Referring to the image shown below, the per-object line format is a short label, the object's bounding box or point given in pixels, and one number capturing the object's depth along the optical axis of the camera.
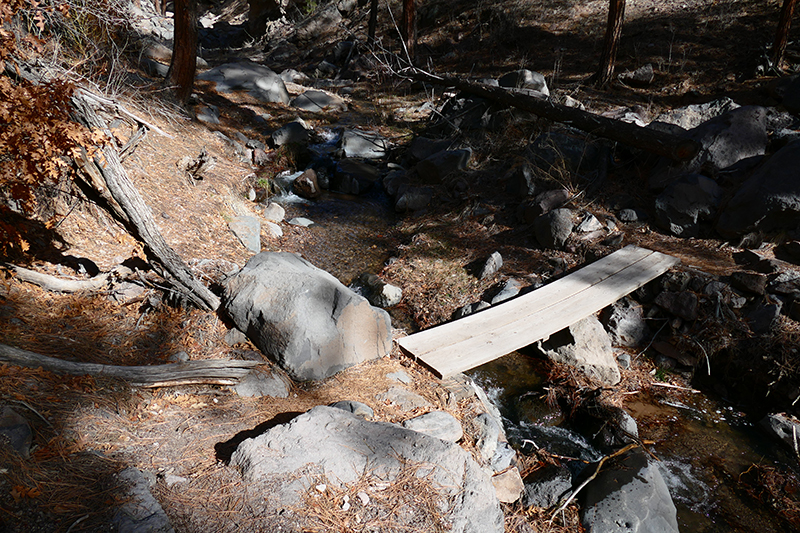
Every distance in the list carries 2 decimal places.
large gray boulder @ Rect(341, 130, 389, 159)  10.00
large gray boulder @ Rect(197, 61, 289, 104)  11.80
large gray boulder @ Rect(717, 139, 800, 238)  5.54
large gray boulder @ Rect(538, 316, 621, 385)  5.02
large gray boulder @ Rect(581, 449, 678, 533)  3.42
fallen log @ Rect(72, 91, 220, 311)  3.52
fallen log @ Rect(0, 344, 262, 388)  3.13
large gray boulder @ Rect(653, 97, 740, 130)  7.84
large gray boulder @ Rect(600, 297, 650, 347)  5.58
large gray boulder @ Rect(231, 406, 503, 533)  2.72
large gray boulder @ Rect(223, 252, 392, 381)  4.10
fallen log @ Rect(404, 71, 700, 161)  6.61
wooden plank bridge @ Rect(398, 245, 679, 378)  4.77
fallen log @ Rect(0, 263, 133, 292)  3.98
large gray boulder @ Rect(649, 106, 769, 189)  6.54
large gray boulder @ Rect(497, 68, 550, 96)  9.55
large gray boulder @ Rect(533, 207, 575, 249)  6.54
